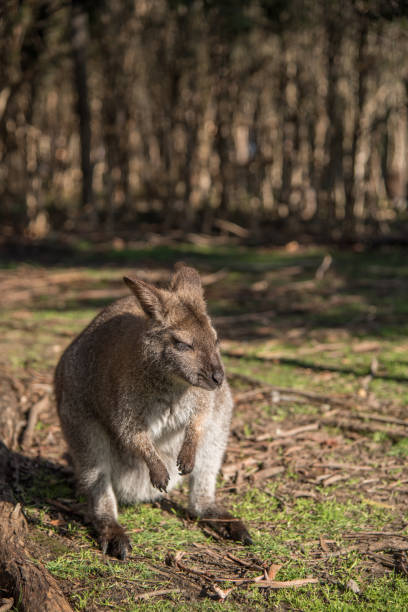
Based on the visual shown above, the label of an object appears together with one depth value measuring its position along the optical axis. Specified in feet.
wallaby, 9.02
